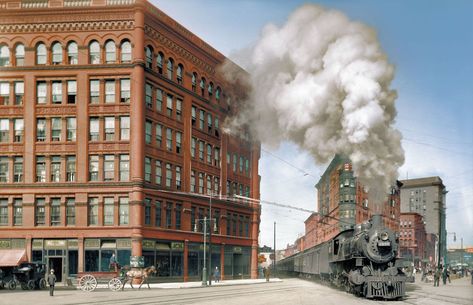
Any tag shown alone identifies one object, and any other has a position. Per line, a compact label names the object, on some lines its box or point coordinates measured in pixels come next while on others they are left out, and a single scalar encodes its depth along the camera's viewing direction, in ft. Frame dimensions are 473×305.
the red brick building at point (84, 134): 172.35
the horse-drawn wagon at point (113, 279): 129.90
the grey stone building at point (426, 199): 633.61
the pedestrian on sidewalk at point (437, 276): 172.16
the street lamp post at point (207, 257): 170.48
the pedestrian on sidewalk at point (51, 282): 110.61
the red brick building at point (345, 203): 384.27
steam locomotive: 98.17
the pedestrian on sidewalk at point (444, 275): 192.11
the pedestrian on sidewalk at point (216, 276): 197.98
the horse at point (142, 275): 132.57
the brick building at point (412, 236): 534.78
